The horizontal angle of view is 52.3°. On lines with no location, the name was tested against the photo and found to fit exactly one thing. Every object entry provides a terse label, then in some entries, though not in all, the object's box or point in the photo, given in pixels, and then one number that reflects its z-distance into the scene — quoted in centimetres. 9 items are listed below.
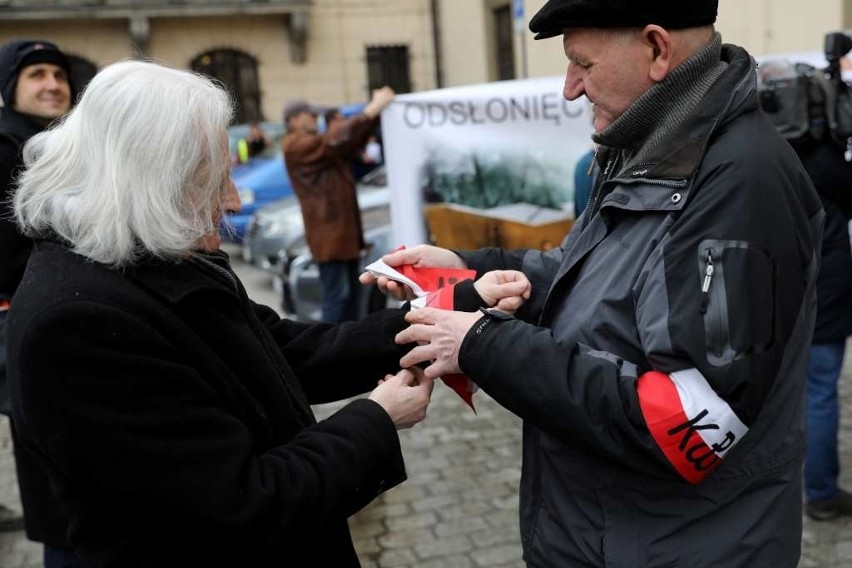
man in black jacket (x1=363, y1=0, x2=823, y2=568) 143
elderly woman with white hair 140
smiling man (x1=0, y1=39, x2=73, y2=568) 247
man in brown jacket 642
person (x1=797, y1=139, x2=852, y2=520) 344
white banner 558
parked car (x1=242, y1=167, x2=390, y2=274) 911
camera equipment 339
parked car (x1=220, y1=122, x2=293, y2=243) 1172
